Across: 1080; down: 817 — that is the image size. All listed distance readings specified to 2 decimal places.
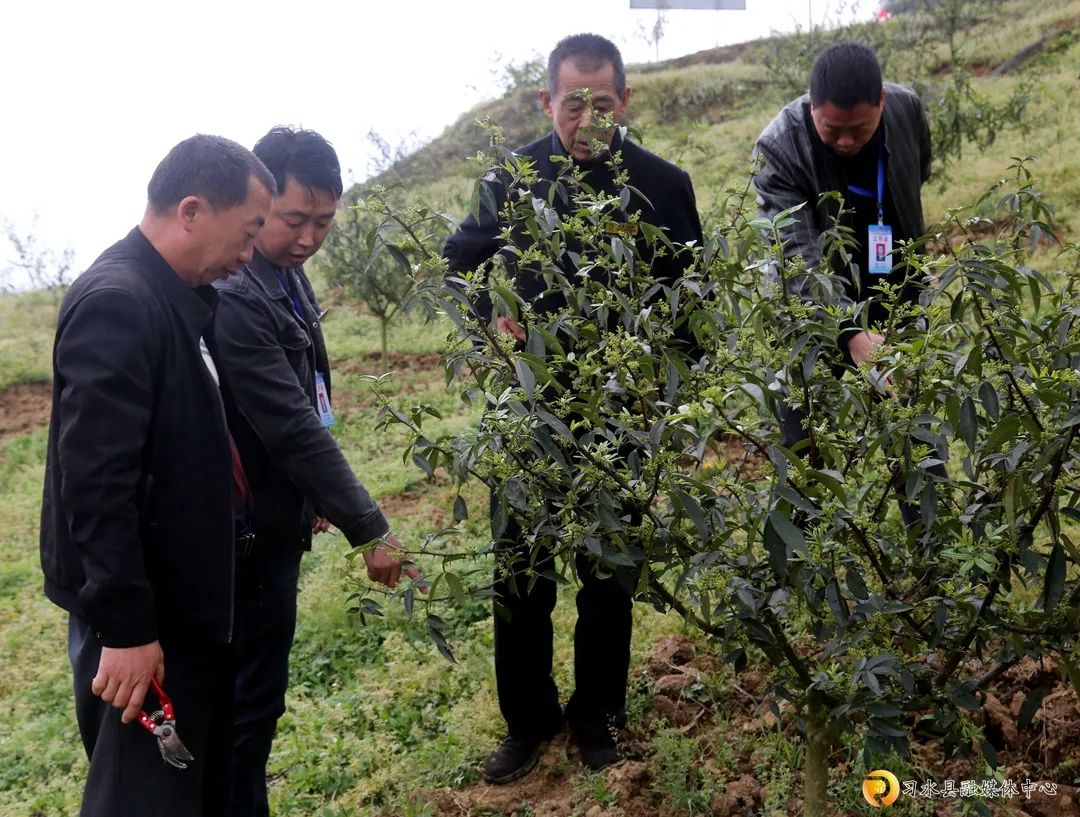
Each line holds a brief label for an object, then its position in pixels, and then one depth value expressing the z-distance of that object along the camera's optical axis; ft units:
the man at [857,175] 9.91
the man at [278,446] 8.18
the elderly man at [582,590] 9.17
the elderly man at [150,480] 6.42
